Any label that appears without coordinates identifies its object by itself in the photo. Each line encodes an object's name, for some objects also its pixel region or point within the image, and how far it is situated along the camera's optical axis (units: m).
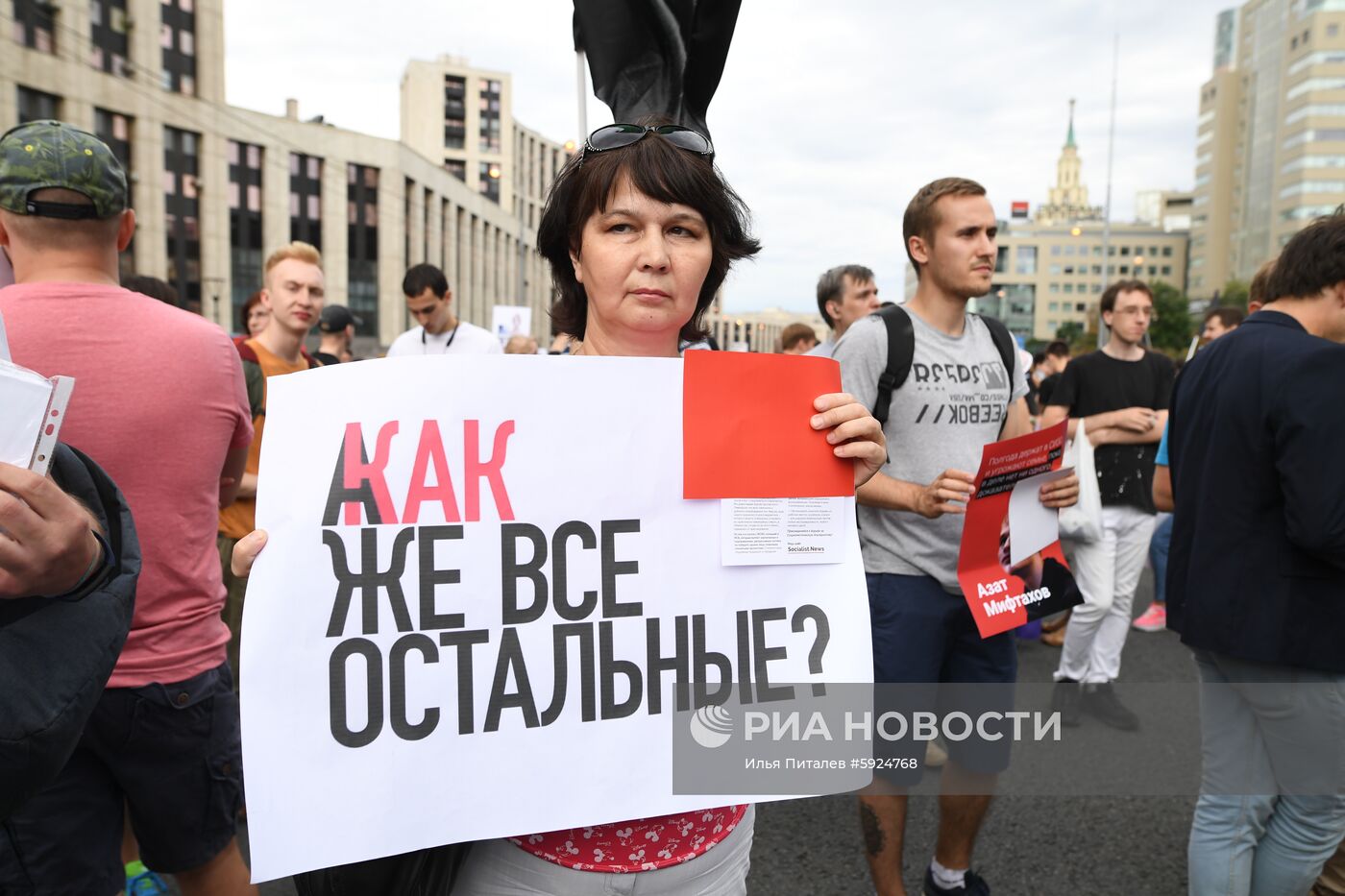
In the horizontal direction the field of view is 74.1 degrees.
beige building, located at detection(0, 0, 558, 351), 35.25
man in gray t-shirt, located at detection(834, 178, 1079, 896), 2.64
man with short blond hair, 3.53
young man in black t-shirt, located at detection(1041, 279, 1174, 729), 4.52
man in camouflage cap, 1.79
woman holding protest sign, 1.40
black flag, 2.32
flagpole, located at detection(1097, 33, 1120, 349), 33.38
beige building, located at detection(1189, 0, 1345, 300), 82.19
